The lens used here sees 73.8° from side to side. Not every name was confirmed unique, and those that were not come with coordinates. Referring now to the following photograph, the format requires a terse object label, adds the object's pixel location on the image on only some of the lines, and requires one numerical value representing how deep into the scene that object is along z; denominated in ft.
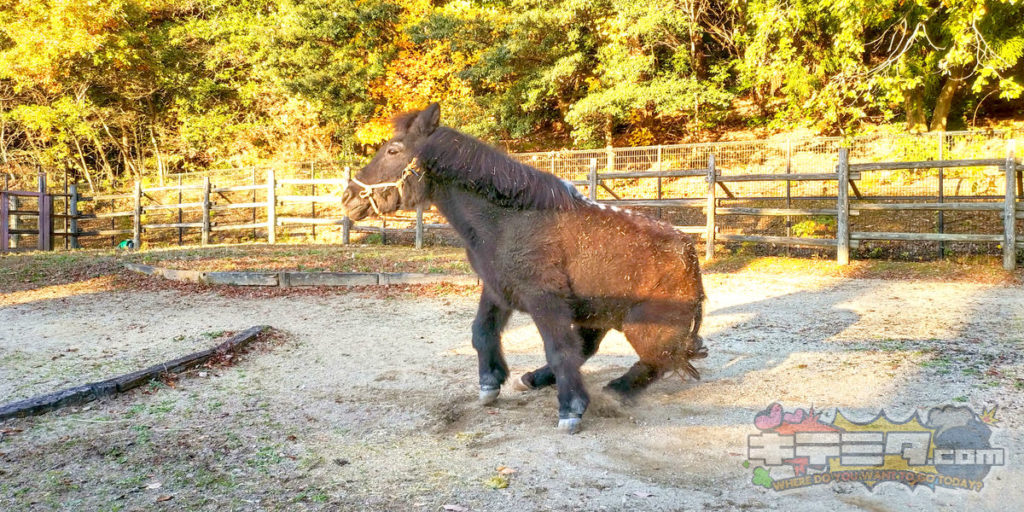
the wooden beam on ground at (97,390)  14.96
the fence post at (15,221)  68.85
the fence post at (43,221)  66.18
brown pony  14.07
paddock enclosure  44.21
